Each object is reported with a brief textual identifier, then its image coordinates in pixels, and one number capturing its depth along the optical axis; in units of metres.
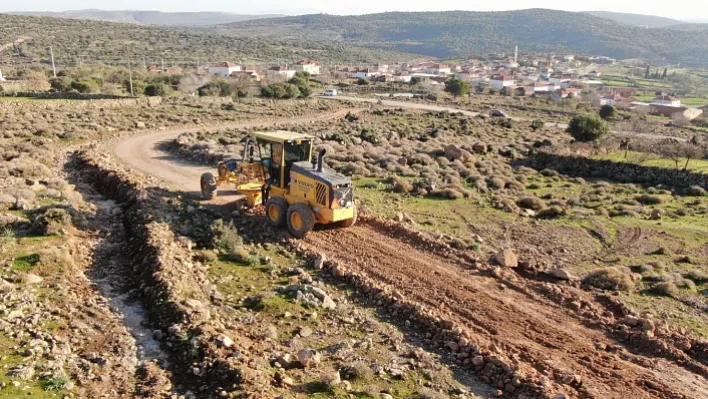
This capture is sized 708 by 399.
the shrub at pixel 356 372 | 9.95
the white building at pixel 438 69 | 159.35
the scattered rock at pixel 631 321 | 12.86
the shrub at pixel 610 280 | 15.52
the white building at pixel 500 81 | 134.00
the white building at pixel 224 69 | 105.19
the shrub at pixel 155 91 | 57.97
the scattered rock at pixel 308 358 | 10.20
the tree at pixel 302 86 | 70.94
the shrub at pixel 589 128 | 44.88
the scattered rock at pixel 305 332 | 11.59
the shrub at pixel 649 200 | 29.21
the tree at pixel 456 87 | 93.94
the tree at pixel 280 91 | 65.38
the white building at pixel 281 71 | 106.36
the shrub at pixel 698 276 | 17.05
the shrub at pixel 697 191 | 31.66
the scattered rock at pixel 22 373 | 9.09
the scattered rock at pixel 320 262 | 15.24
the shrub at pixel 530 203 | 25.81
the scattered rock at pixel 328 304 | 12.89
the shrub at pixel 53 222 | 15.94
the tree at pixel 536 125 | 57.39
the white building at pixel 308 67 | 129.79
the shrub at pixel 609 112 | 76.41
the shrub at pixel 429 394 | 9.45
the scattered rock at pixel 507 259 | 16.11
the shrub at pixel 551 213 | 24.61
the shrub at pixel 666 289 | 15.59
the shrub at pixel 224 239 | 16.12
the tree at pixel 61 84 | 55.59
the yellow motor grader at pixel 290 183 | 16.58
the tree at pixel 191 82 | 69.00
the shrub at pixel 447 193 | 25.09
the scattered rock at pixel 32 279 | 13.00
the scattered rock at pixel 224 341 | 10.38
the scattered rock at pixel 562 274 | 15.50
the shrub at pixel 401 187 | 24.92
